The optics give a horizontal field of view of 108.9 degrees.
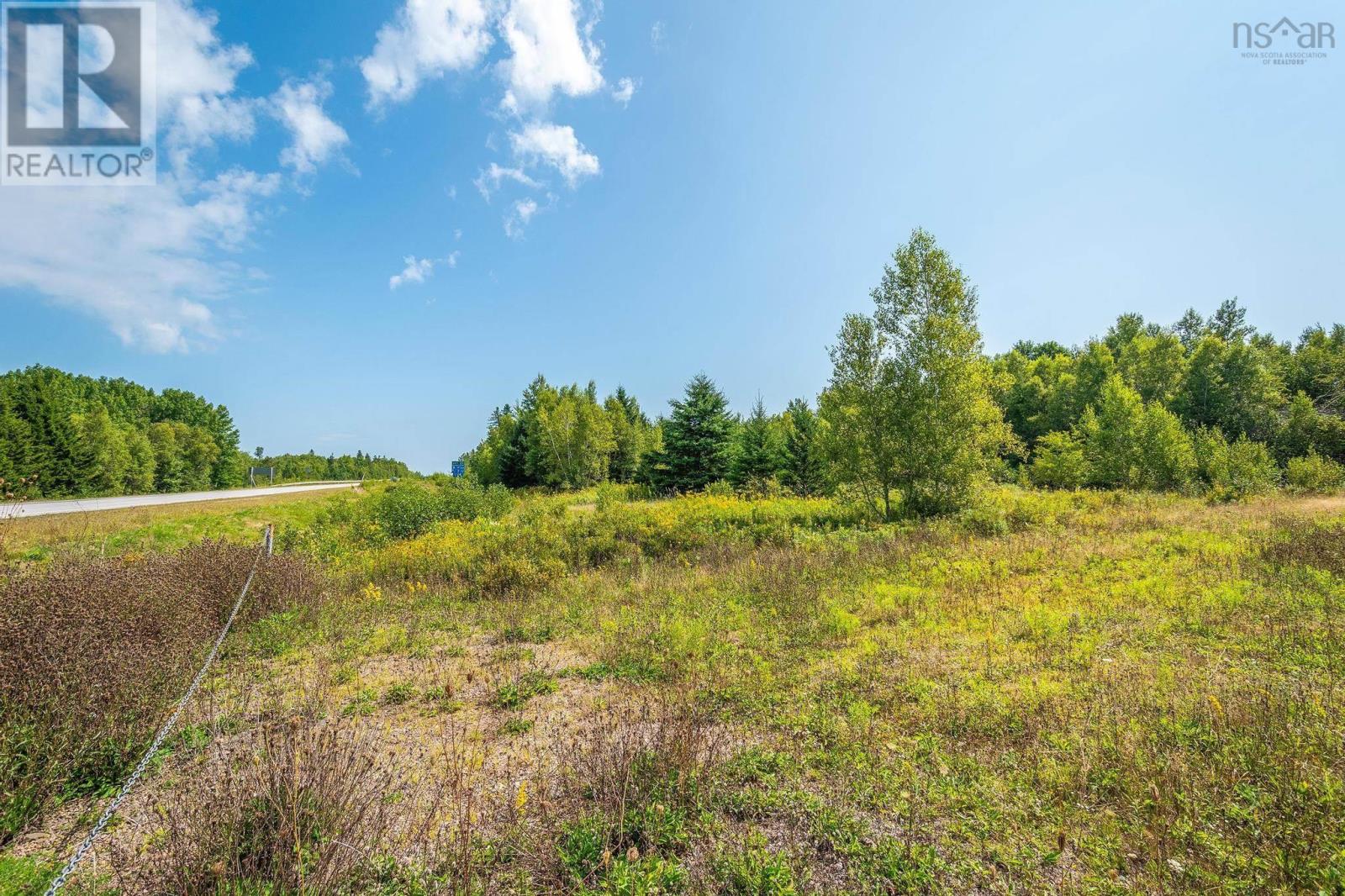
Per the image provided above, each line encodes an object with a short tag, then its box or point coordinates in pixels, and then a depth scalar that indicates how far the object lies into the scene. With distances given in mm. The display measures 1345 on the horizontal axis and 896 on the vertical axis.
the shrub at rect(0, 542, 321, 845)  3180
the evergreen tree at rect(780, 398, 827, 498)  24031
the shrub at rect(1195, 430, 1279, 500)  20969
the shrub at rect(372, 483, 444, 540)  15906
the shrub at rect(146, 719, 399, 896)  2230
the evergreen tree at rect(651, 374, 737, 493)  25266
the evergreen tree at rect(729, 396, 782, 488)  24641
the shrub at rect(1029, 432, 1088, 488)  28000
